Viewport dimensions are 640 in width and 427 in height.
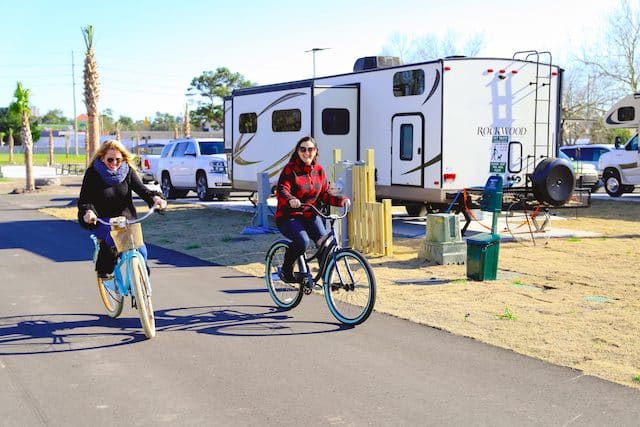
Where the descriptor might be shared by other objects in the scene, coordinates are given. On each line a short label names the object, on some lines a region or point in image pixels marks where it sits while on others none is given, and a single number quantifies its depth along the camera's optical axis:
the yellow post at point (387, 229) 11.50
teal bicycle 6.66
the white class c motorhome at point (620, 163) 21.69
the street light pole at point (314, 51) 42.73
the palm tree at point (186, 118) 45.84
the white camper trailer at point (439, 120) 13.55
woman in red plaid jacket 7.48
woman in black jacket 7.00
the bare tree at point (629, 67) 45.78
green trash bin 9.45
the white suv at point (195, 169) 22.58
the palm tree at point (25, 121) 29.20
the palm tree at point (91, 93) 26.06
